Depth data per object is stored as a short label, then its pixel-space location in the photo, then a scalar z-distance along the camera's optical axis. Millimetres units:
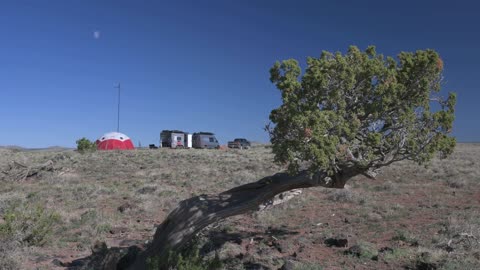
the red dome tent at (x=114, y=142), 49656
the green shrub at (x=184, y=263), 7477
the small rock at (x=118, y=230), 13279
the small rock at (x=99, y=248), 9828
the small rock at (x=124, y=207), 16109
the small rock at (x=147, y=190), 19452
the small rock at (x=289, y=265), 9122
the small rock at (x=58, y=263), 9938
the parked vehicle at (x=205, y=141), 57281
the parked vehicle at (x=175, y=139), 57762
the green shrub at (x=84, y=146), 40500
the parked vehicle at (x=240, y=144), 62256
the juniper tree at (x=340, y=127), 7957
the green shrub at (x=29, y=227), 10867
